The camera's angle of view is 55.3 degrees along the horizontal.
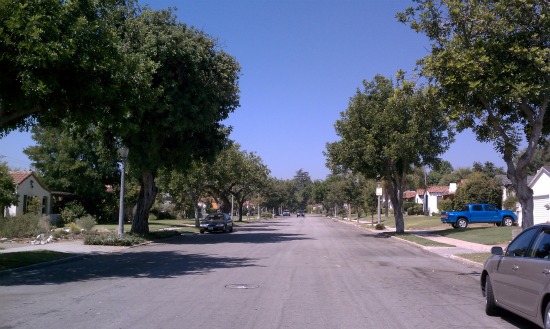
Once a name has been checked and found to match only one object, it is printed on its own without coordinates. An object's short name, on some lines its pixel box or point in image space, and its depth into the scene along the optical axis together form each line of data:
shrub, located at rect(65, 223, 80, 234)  30.21
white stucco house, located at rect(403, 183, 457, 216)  67.75
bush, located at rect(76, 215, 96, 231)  32.97
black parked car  41.18
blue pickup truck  38.62
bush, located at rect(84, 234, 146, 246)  24.86
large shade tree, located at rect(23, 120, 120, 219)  47.41
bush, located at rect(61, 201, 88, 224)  45.09
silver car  7.18
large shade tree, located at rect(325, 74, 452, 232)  31.81
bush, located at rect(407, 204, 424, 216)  68.75
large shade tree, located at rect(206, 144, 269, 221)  52.50
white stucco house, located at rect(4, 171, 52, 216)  40.91
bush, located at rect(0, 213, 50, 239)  25.91
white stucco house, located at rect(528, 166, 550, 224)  34.25
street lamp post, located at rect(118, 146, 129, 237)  25.00
